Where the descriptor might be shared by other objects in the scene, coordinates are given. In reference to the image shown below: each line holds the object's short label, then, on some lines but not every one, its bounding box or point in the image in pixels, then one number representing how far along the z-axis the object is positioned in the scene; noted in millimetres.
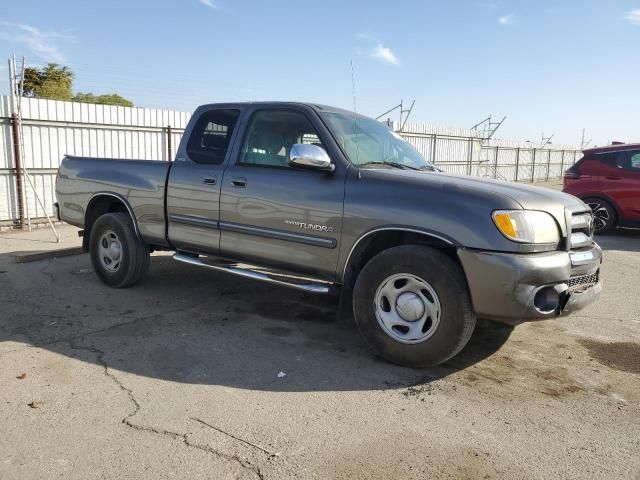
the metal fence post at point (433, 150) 21297
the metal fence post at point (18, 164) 9977
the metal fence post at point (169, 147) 13031
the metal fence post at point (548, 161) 32606
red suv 10391
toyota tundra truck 3627
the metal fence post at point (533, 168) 30544
